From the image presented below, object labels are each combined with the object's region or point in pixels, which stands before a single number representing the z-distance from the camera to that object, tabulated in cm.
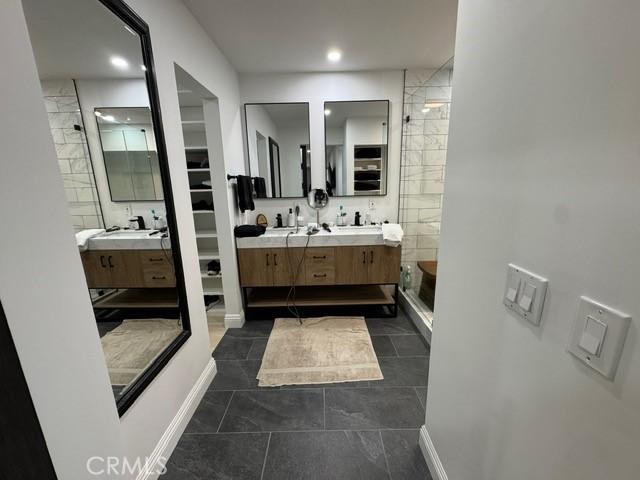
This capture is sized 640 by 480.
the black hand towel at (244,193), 244
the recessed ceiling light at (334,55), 224
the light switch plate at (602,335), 43
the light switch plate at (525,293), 61
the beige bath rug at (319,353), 190
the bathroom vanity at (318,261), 250
